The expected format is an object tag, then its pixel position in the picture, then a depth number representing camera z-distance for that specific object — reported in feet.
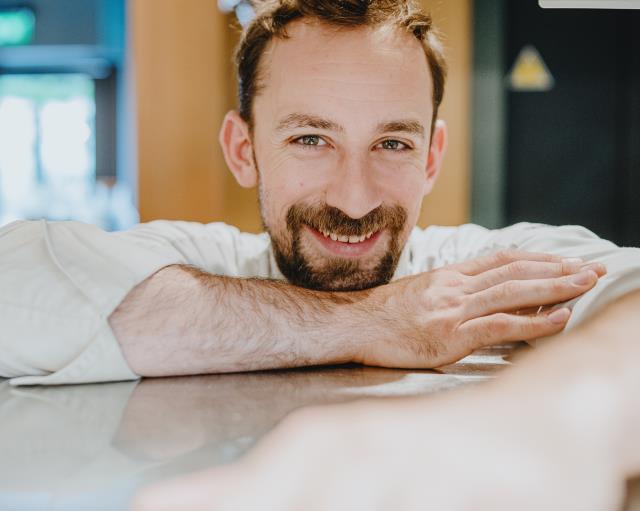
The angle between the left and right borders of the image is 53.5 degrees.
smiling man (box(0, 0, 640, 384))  2.45
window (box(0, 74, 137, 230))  12.34
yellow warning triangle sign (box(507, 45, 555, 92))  11.47
